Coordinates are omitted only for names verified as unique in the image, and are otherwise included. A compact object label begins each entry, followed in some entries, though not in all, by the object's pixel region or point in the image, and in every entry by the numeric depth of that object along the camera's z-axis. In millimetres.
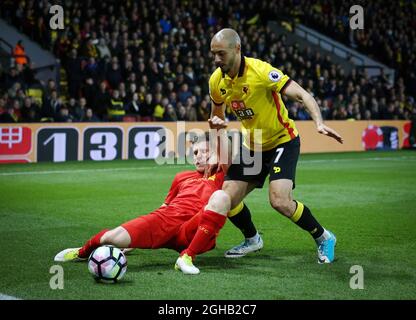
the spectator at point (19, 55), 40000
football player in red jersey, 12500
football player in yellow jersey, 12641
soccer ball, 11219
